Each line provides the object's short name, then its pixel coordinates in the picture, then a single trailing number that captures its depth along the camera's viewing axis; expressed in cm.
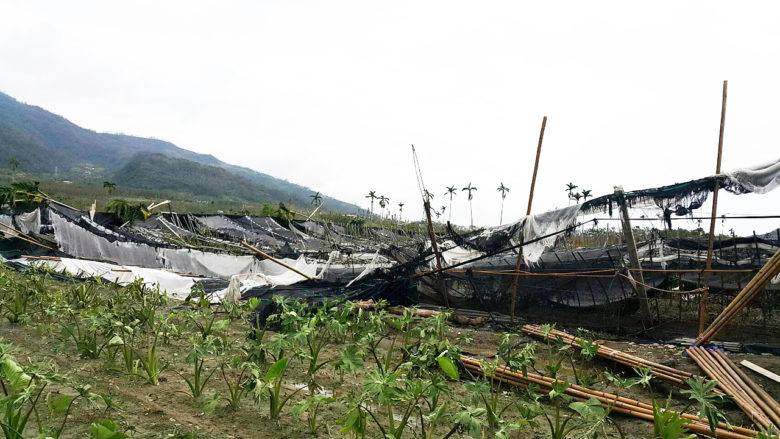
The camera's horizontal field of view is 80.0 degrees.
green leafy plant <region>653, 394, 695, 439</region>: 230
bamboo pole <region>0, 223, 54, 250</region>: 1278
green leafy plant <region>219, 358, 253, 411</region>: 311
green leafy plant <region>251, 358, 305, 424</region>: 275
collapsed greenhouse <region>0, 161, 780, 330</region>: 712
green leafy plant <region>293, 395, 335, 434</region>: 263
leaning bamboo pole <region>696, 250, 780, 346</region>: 447
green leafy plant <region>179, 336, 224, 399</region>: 320
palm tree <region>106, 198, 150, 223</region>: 1658
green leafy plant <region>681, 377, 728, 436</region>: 258
